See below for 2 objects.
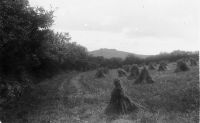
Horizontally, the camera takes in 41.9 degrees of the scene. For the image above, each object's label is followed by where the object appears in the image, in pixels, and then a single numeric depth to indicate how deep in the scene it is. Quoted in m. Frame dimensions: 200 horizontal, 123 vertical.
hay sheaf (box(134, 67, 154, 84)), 27.91
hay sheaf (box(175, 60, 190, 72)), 36.05
